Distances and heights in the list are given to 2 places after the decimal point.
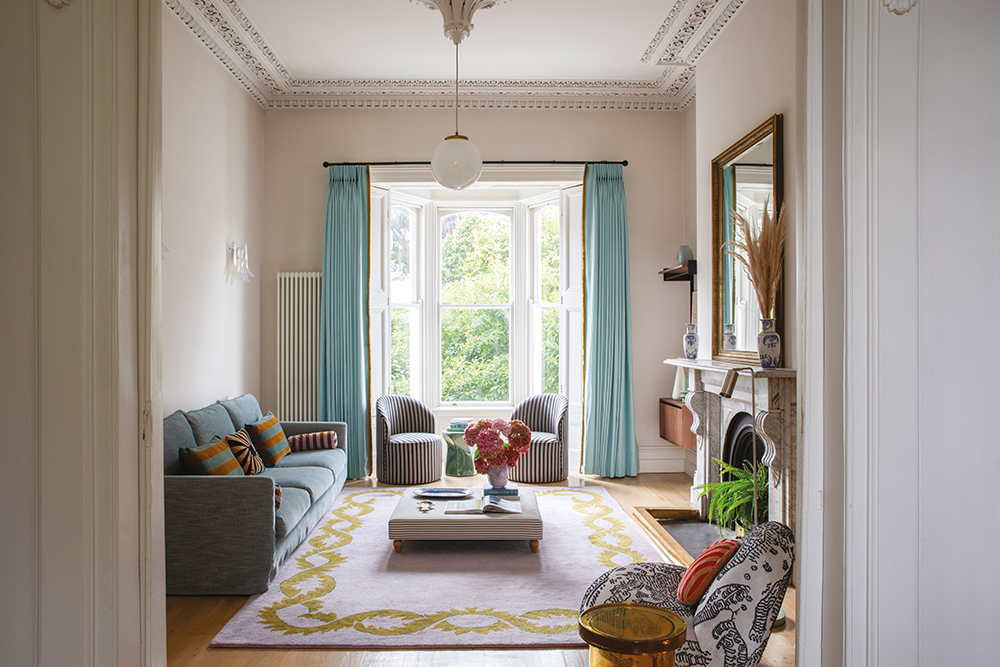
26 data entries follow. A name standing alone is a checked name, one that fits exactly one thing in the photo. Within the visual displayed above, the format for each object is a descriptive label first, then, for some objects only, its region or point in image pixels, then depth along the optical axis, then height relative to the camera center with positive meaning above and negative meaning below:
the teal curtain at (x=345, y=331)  5.78 -0.02
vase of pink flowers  4.16 -0.73
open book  3.85 -1.04
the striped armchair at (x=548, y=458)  5.67 -1.10
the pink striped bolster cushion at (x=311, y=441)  5.02 -0.85
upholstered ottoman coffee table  3.77 -1.12
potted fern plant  3.55 -0.92
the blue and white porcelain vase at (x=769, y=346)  3.40 -0.10
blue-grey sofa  3.19 -0.99
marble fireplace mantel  3.27 -0.49
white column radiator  5.86 -0.14
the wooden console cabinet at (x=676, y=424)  5.38 -0.80
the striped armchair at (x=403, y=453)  5.56 -1.05
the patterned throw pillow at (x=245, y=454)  3.99 -0.76
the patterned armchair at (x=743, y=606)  2.11 -0.89
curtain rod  5.87 +1.46
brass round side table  1.46 -0.69
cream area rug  2.82 -1.30
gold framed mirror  3.67 +0.71
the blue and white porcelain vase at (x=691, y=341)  4.80 -0.10
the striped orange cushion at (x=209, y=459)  3.42 -0.68
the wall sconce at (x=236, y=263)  5.09 +0.51
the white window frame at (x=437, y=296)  6.79 +0.32
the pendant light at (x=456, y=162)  4.22 +1.06
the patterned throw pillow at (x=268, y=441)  4.51 -0.76
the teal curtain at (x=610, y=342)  5.86 -0.12
